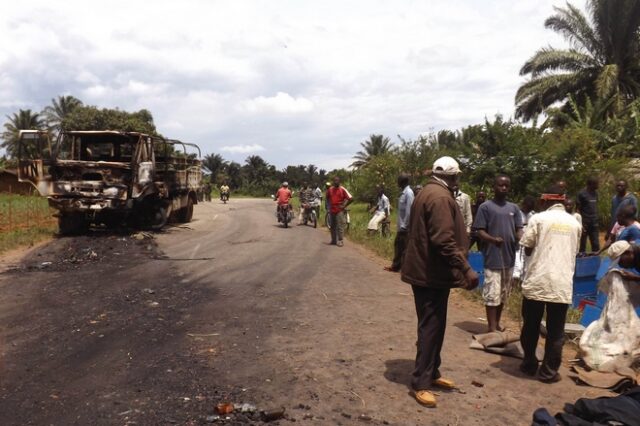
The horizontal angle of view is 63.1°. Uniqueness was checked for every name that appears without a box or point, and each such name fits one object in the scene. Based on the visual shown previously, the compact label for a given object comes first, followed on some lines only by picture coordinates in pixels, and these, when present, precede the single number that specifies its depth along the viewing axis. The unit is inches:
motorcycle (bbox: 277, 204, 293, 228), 729.0
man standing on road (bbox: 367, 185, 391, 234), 532.1
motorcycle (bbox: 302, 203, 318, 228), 760.3
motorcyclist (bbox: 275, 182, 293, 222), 724.2
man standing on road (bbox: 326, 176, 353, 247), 521.0
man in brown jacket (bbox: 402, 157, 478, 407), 159.8
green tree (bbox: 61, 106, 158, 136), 1665.8
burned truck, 513.3
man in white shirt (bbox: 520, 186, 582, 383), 182.1
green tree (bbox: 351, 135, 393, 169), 2208.4
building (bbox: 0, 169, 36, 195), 1602.6
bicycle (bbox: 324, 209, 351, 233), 674.8
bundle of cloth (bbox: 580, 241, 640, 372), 191.6
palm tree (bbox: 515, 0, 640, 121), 1029.8
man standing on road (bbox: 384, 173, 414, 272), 375.6
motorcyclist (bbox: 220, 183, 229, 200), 1567.2
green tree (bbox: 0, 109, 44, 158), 2140.7
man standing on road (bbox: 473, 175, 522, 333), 231.3
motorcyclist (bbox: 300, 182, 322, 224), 765.3
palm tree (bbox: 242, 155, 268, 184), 3285.9
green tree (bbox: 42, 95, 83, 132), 2242.9
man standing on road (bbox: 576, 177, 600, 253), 410.2
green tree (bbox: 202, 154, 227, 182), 3305.1
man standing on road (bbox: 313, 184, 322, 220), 764.0
